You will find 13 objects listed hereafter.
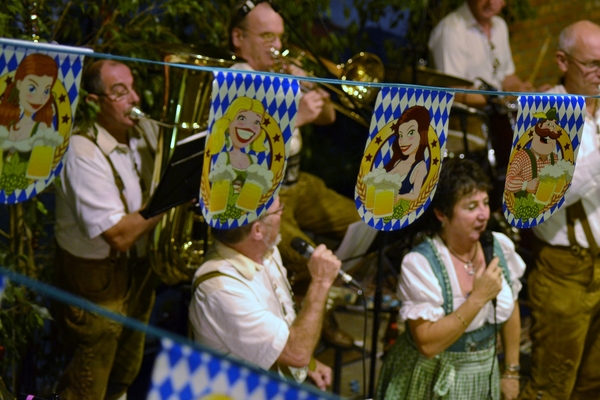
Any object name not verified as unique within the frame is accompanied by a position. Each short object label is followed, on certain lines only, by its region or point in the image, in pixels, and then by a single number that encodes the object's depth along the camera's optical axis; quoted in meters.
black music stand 5.23
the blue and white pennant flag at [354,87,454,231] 4.79
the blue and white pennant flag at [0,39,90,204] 4.15
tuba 6.27
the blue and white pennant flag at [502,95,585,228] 5.18
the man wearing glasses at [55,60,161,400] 6.04
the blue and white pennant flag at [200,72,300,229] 4.50
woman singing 5.63
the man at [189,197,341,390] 5.22
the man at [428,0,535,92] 9.33
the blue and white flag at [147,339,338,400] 2.58
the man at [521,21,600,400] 6.90
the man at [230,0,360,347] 6.90
